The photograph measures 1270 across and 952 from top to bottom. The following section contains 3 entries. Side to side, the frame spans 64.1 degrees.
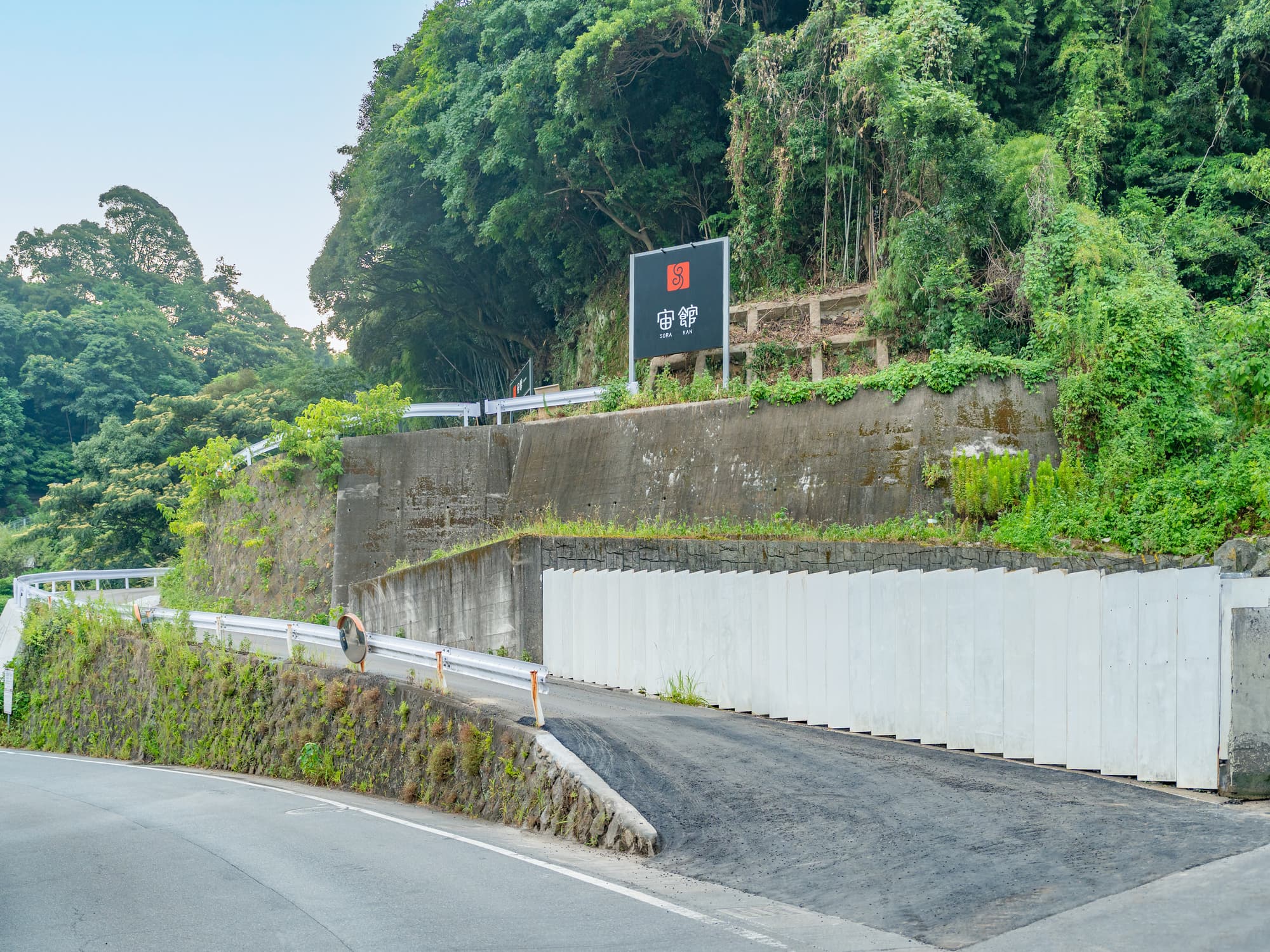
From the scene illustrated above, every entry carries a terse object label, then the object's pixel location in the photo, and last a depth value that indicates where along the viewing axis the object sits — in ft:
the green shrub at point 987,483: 49.06
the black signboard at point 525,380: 118.01
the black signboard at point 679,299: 67.87
